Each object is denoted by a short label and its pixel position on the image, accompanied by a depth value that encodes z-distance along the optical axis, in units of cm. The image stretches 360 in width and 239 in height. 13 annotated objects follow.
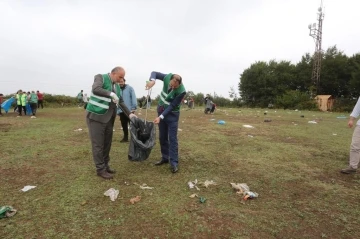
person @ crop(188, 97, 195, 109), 2438
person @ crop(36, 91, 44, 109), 1986
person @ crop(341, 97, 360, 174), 441
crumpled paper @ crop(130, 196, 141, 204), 317
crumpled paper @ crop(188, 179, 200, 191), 368
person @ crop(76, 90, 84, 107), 2637
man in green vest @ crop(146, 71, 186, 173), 421
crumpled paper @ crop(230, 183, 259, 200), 341
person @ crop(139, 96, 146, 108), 2523
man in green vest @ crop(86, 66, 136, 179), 368
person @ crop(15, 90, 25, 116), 1367
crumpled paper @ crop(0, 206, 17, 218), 274
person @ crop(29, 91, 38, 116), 1375
